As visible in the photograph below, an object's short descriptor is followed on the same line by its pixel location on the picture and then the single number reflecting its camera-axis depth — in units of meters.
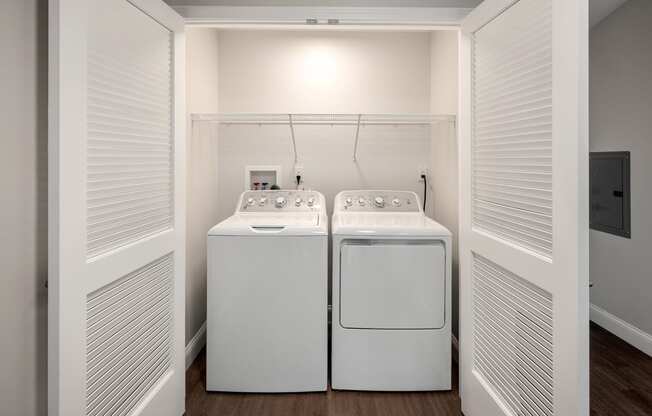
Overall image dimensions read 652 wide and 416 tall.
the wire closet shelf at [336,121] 2.65
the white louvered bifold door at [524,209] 1.06
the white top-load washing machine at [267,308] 1.97
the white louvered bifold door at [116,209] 1.04
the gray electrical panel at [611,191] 2.10
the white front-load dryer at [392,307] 2.00
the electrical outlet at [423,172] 2.91
